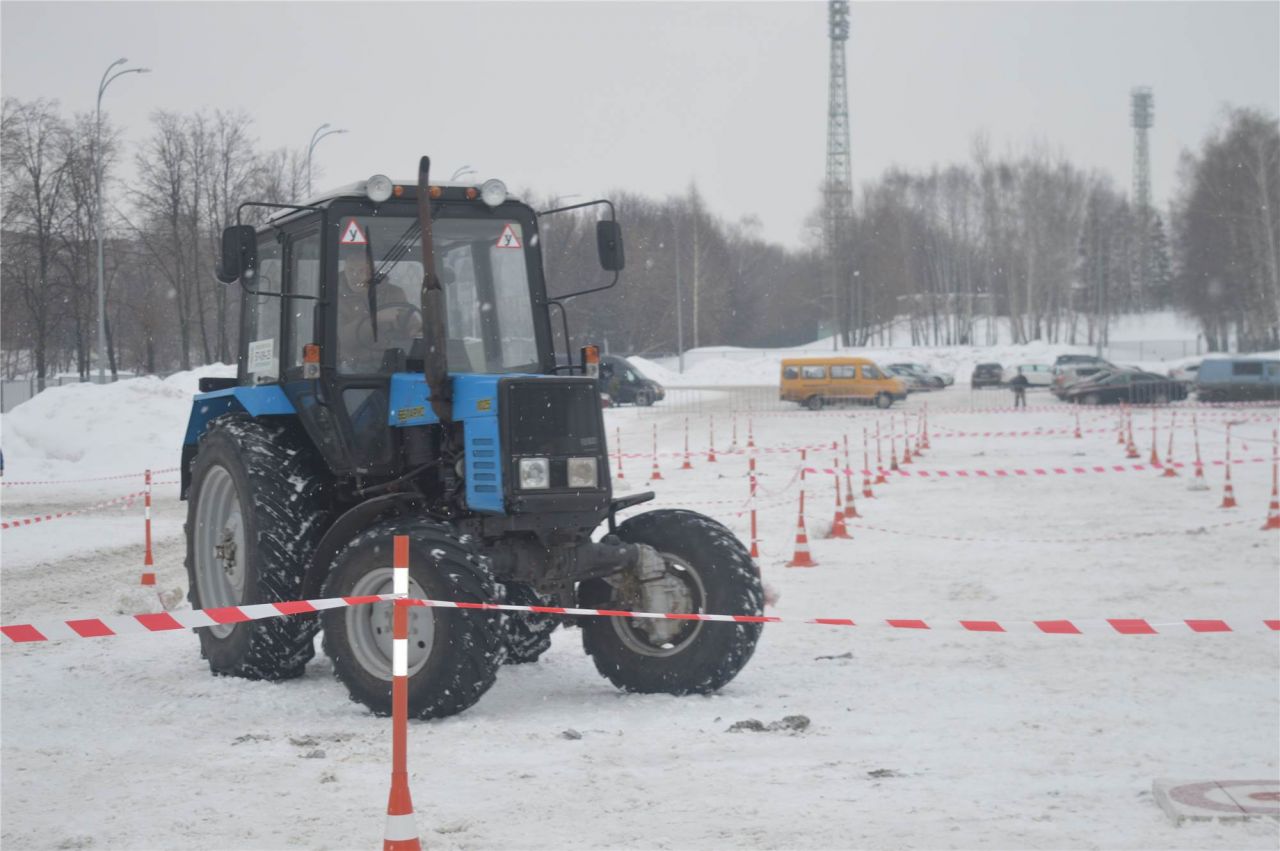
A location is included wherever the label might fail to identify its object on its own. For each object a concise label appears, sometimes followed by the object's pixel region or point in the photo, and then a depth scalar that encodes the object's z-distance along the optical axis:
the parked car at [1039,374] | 61.59
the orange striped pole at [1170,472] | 21.91
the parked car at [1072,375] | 49.54
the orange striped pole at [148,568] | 12.23
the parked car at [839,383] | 48.44
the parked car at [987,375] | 59.81
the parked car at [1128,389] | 46.47
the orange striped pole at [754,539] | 13.71
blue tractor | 7.46
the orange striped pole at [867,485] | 20.02
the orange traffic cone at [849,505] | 17.41
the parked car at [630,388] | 52.19
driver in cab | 8.32
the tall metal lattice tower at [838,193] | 96.31
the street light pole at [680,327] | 71.56
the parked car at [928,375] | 62.25
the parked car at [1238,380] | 46.19
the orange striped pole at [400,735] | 4.73
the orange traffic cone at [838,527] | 15.48
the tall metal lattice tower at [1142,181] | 112.69
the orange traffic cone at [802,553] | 13.45
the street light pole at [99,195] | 34.84
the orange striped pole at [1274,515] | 15.55
